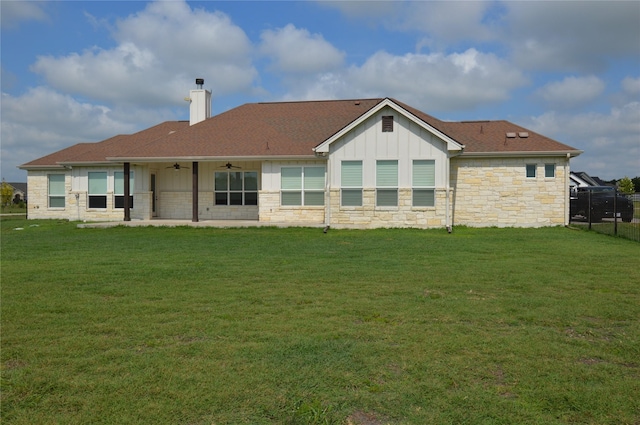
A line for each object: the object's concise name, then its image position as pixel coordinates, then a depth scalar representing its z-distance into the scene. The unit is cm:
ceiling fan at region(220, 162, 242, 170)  2269
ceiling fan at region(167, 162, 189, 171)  2312
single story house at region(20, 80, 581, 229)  1925
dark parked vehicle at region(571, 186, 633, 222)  2206
